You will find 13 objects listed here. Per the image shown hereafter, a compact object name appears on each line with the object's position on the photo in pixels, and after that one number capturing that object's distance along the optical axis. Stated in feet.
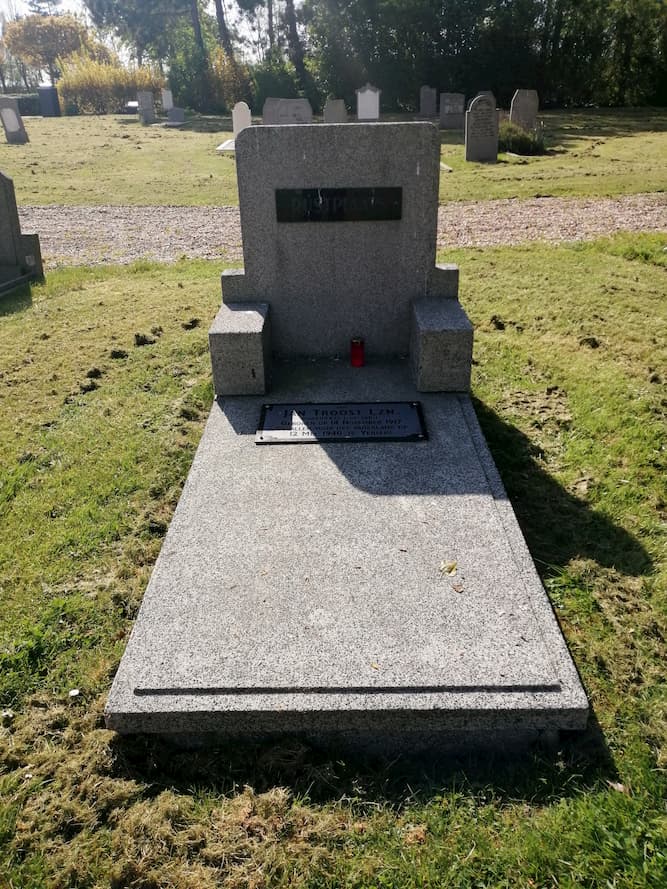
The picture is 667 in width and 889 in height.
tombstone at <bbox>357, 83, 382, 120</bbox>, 76.79
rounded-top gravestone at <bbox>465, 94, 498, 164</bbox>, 54.54
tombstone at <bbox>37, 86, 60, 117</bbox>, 127.11
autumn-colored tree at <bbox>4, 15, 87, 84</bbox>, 209.15
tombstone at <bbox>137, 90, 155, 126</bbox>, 108.58
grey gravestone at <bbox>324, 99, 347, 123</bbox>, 71.20
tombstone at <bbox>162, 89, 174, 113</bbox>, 114.73
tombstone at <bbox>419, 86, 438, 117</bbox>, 94.73
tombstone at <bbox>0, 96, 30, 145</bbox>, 81.41
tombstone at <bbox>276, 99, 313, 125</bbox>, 68.13
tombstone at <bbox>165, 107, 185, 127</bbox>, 106.52
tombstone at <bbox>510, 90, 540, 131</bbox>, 69.21
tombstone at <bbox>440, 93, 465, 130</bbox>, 82.23
